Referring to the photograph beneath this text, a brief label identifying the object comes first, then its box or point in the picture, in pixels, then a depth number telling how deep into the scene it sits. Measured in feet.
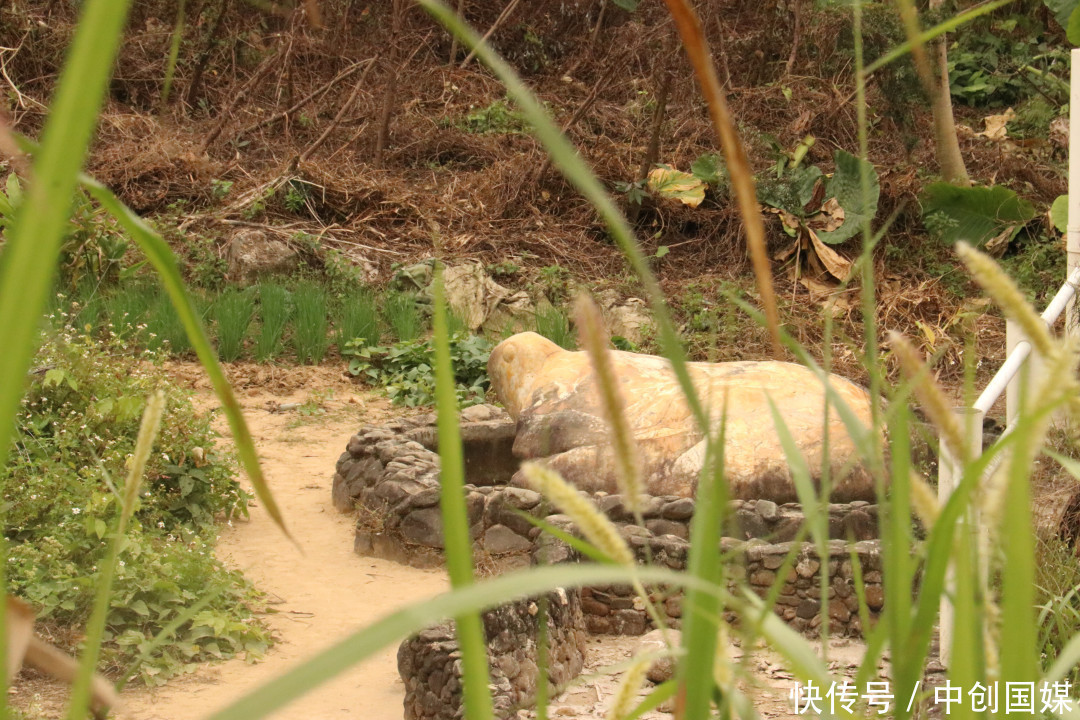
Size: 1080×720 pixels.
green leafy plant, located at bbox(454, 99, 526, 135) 77.77
